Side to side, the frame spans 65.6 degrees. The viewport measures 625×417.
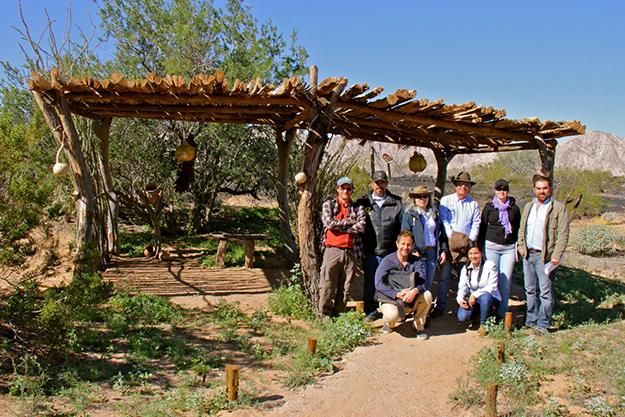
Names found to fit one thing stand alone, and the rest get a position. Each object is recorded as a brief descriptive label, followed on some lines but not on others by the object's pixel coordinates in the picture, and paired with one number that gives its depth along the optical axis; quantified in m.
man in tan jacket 4.95
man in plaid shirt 5.10
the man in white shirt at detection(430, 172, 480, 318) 5.31
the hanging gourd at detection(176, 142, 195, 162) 6.80
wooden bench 7.00
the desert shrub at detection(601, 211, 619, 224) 19.27
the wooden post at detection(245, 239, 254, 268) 7.03
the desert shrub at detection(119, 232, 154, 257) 7.80
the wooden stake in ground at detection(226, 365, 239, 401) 3.50
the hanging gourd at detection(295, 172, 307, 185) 5.25
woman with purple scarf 5.20
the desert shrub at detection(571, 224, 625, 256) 12.14
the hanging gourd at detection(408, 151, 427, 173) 8.16
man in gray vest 5.22
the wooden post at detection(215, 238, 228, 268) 7.00
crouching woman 5.13
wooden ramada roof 4.92
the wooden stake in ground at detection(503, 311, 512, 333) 5.00
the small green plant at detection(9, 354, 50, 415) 3.39
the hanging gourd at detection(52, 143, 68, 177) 5.08
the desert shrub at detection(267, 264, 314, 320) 5.58
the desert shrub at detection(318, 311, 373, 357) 4.57
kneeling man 4.87
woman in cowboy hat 5.11
